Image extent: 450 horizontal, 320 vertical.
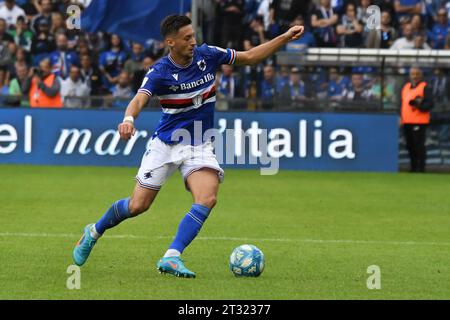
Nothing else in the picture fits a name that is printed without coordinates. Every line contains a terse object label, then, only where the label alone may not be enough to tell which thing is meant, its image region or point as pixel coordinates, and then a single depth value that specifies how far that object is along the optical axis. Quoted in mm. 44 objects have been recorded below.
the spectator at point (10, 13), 24078
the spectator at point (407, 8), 23641
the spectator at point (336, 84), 21719
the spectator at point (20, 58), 22625
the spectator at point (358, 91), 21766
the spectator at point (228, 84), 21875
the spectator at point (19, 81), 22344
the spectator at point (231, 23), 23016
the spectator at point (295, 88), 21578
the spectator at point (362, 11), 22862
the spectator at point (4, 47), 22766
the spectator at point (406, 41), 22672
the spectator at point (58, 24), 23484
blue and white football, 9180
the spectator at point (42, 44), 23438
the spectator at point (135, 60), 22455
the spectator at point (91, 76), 22328
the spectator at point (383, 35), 22484
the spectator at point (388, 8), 23017
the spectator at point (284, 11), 22781
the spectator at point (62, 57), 22781
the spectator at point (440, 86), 21844
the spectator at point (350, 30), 22688
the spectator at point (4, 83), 22467
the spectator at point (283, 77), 21719
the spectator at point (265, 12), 23250
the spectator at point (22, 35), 23688
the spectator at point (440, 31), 23312
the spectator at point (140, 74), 21906
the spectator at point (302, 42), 22469
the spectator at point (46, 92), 21703
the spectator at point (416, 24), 22828
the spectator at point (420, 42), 22516
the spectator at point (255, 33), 22969
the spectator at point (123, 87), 22156
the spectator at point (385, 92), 22016
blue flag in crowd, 22078
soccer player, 9344
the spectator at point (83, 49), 22797
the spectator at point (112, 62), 22734
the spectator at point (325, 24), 22859
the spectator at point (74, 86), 22106
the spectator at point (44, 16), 23859
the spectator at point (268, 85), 21656
